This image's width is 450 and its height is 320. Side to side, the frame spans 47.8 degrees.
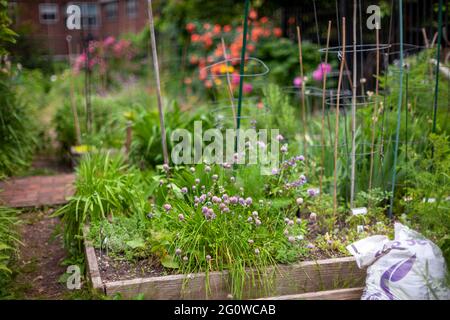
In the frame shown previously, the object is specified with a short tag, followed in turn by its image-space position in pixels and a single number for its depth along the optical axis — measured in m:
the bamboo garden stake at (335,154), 3.53
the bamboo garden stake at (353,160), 3.58
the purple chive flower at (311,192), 3.51
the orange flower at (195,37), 9.80
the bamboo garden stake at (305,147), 4.34
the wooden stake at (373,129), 3.90
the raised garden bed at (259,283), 3.03
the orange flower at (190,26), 10.11
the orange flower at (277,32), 9.28
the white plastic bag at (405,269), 2.82
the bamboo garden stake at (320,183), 3.89
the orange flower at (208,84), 8.75
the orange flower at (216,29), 9.62
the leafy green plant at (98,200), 3.83
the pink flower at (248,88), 7.55
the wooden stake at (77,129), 5.60
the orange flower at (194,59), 10.16
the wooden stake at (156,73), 3.79
